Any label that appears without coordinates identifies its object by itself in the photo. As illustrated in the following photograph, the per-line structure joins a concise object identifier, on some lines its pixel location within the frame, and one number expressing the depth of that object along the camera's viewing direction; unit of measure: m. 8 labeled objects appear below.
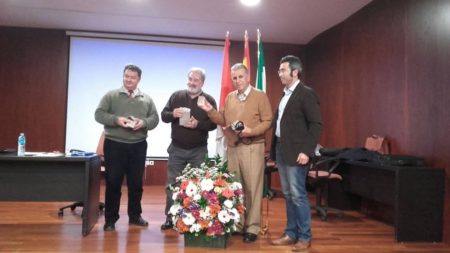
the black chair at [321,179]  4.12
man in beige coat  3.03
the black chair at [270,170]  5.30
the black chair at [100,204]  4.00
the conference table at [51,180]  3.20
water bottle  3.20
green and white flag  4.08
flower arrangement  2.78
